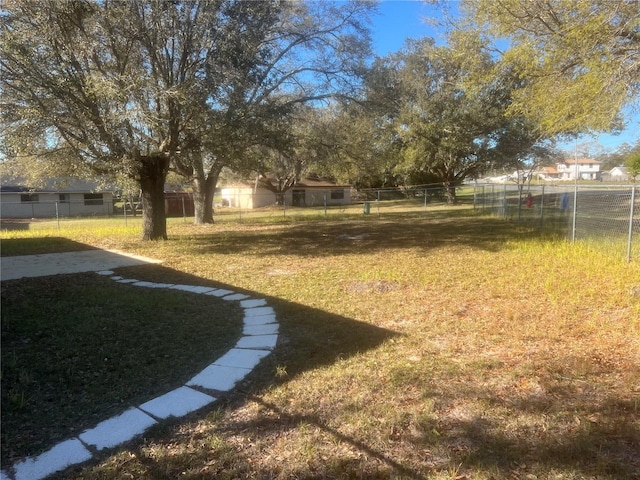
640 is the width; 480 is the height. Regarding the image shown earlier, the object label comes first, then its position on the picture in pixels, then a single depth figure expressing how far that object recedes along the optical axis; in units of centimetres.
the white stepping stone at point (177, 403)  286
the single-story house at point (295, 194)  3722
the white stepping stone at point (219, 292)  618
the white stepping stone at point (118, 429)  253
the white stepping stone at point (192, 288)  643
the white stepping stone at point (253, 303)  559
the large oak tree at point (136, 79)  789
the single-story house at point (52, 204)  2889
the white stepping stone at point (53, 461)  223
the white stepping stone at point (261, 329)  448
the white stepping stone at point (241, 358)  367
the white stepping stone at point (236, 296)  598
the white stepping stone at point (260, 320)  484
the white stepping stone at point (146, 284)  672
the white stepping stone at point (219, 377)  327
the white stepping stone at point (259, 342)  409
